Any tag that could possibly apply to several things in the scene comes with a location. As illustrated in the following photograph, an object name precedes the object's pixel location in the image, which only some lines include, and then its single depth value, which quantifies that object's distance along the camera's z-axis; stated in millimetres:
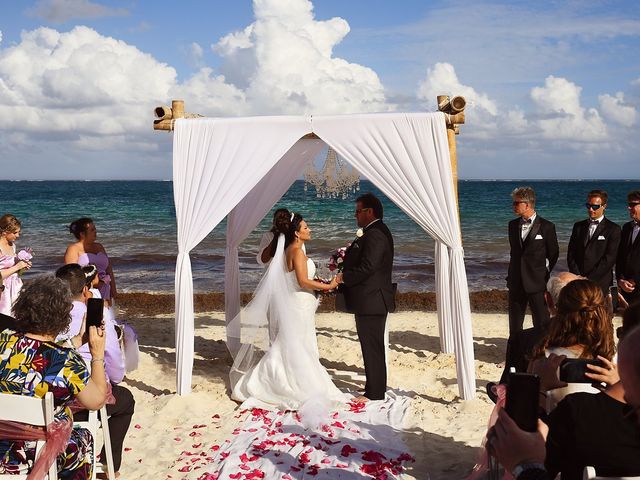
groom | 5875
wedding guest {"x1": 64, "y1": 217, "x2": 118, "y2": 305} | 6703
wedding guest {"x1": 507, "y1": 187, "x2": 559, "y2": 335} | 6406
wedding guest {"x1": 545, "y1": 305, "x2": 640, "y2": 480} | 2164
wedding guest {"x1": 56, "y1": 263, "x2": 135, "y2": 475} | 4234
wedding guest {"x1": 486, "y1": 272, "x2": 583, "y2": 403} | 3803
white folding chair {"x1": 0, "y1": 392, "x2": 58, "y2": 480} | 3045
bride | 6066
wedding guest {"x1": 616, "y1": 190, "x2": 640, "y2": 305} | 6109
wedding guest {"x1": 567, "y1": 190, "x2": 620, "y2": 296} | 6383
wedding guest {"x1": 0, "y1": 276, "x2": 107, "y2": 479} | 3104
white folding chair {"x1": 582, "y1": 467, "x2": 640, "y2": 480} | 2094
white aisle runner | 4512
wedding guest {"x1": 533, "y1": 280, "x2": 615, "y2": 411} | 3116
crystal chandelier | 7266
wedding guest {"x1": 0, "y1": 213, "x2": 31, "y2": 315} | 6504
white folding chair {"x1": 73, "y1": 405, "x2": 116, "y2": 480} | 3836
